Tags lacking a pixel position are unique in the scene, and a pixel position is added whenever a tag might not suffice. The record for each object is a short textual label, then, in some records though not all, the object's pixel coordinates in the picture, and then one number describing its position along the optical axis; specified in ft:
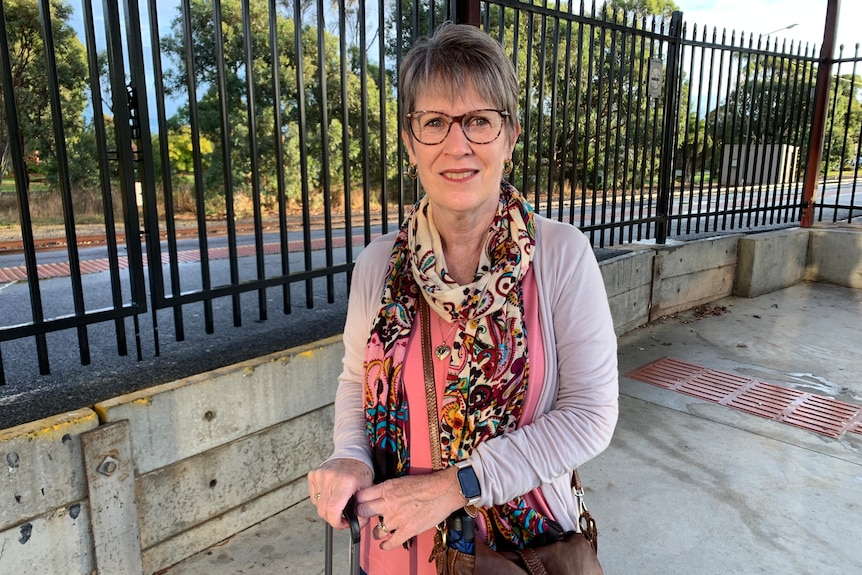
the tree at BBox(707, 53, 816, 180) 22.90
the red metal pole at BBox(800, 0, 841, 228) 24.44
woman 4.26
